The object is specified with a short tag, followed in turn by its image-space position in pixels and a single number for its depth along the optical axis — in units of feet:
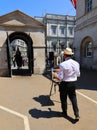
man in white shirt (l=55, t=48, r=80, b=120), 9.48
